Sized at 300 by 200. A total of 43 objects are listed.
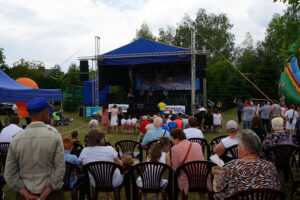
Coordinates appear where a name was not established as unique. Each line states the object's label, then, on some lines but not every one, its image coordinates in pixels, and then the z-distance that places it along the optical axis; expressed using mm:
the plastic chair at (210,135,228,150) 4713
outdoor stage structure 14344
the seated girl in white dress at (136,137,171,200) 3247
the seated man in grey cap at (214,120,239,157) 3605
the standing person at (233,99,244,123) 13203
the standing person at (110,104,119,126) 11039
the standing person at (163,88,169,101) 17422
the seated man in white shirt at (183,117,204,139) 4961
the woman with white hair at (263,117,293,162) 4141
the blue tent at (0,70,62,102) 6836
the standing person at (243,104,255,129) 9348
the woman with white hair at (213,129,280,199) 2031
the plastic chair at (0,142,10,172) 4519
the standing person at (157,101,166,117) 13977
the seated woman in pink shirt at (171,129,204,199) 3154
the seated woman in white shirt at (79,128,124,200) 3137
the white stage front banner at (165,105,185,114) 14078
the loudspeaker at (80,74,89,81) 15757
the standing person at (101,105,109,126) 10842
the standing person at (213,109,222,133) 10891
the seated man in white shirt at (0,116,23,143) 4652
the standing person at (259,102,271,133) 9945
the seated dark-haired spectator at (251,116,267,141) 4641
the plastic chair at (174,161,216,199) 3037
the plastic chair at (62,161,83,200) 3076
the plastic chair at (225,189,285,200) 1953
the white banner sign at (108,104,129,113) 15305
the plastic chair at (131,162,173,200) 3037
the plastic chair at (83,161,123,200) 3066
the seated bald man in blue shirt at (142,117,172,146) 4633
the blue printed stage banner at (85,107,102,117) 15242
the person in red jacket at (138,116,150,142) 7657
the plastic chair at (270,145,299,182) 4093
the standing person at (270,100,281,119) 10125
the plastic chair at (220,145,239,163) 3600
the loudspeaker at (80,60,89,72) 15504
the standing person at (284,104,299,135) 8281
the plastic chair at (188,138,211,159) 4891
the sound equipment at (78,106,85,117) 18453
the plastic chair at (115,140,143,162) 4527
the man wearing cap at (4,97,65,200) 1888
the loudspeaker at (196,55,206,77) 13680
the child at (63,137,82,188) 3086
